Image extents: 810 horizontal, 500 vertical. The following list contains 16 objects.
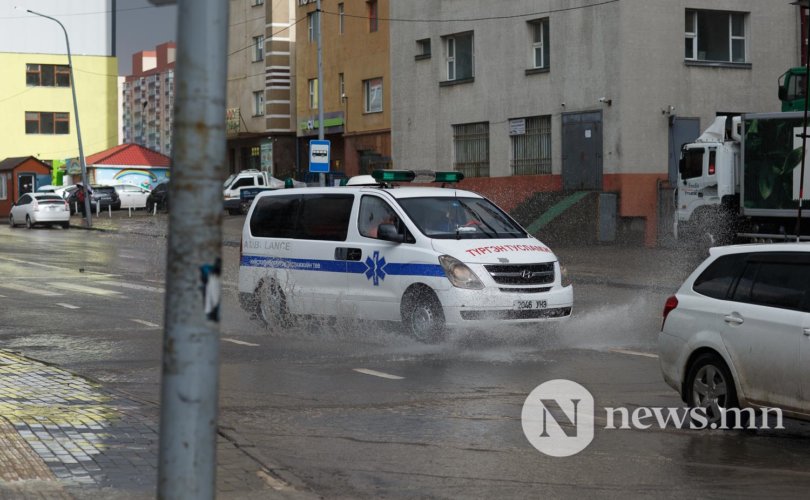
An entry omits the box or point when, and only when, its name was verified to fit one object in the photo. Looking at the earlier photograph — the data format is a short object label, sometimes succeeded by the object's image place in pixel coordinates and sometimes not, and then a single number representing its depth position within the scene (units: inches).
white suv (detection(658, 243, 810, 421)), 335.3
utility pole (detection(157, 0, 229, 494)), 162.7
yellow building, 3380.9
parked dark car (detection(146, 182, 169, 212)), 2422.5
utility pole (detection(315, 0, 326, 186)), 1587.5
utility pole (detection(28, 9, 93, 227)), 2011.6
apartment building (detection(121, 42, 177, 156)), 7283.5
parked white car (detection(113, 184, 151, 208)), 2581.2
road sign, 1460.4
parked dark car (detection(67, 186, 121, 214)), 2463.1
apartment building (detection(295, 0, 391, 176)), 1939.0
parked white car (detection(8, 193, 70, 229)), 2031.3
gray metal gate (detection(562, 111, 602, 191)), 1456.7
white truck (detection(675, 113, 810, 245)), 1024.2
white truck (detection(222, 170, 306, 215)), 2112.1
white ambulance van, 555.5
